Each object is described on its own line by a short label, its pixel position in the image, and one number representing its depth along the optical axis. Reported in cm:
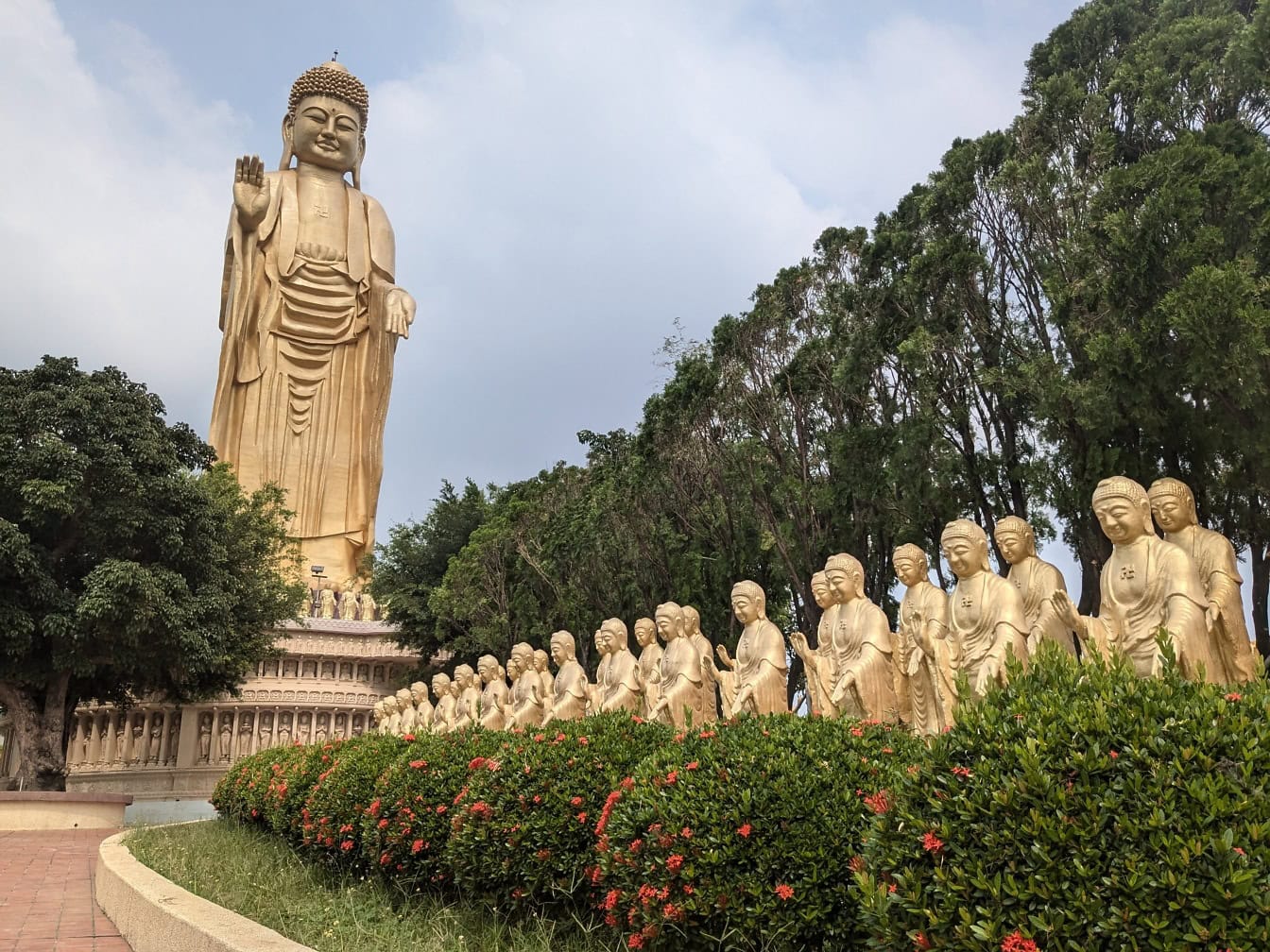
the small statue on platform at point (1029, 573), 821
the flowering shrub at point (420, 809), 681
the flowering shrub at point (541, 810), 577
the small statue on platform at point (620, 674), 1318
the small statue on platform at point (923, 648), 873
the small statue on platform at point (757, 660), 1052
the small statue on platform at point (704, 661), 1178
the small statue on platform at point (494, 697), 1639
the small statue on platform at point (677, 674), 1161
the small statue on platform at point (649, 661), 1239
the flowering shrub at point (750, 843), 434
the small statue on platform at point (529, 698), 1539
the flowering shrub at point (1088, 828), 283
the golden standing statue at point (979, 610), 791
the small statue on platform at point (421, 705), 1930
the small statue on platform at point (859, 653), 943
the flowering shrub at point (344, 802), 797
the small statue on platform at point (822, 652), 1009
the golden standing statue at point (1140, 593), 703
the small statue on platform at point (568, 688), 1419
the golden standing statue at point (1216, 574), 719
